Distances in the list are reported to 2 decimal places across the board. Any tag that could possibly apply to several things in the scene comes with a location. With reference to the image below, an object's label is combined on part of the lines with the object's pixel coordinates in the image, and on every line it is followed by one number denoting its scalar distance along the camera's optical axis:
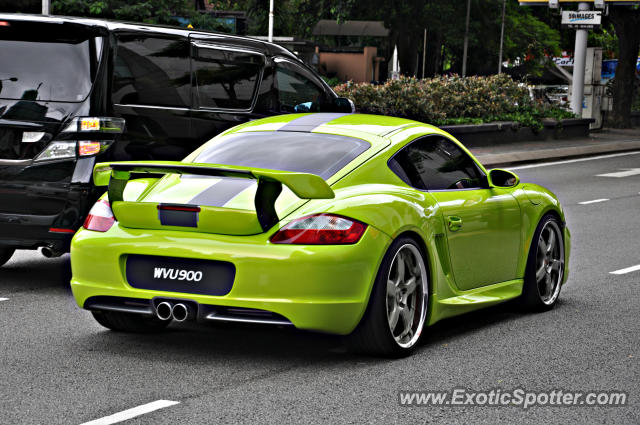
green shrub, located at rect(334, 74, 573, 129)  24.98
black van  8.15
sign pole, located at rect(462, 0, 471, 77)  61.39
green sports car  5.73
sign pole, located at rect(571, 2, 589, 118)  33.59
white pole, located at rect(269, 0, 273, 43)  45.53
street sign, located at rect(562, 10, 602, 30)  32.88
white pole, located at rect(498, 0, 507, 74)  66.90
